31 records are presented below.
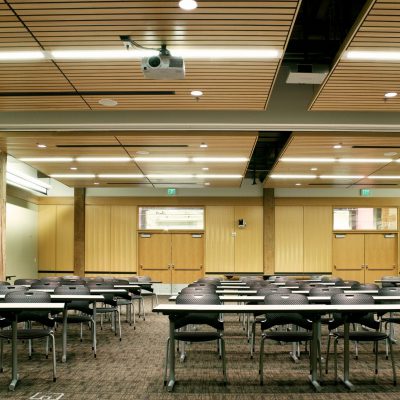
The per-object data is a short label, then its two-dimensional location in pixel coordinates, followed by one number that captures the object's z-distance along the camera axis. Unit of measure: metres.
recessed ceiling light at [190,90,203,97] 7.71
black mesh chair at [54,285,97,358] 7.50
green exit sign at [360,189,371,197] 18.39
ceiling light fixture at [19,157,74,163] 12.10
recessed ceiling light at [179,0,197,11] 4.96
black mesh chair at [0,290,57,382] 6.09
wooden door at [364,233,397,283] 18.53
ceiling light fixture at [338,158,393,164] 12.07
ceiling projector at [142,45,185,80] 5.92
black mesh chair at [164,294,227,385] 5.85
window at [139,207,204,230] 18.67
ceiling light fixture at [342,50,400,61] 6.14
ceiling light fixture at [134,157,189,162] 12.04
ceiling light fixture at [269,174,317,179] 14.62
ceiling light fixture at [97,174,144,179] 14.84
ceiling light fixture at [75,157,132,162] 12.12
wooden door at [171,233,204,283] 18.42
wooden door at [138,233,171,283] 18.47
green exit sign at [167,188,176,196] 18.19
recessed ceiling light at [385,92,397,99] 7.74
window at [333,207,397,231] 18.67
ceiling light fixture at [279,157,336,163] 11.92
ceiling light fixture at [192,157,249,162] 11.95
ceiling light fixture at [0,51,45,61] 6.29
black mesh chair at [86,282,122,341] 8.62
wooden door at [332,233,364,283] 18.45
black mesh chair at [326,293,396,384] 6.01
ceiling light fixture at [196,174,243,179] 14.61
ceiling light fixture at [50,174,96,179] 14.90
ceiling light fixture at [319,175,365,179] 14.91
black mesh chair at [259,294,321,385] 5.90
